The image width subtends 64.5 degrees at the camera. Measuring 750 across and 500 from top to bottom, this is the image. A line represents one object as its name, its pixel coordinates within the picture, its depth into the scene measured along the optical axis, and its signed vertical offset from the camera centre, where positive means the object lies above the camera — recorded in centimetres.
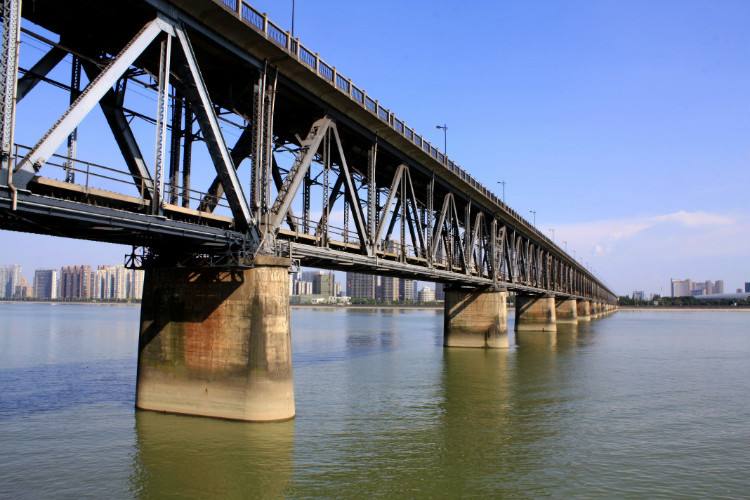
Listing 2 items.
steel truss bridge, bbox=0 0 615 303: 1602 +667
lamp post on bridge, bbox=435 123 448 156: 6017 +1779
